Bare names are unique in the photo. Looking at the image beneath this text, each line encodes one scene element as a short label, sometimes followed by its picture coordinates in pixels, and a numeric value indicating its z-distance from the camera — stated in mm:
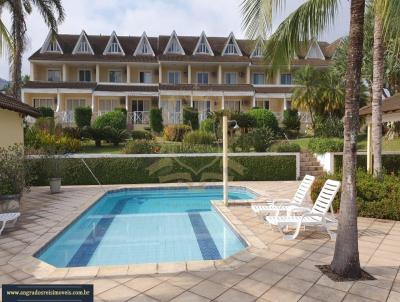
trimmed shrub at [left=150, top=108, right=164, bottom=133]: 26609
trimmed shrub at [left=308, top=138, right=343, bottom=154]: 16672
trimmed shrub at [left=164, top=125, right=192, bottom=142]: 23016
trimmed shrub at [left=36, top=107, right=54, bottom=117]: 26988
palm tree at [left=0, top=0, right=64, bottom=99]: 18797
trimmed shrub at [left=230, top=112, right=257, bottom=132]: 26312
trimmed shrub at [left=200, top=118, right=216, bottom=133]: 23344
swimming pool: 6992
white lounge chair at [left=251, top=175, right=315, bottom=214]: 8539
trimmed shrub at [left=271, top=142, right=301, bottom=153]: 17641
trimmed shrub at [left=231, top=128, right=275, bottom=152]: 18500
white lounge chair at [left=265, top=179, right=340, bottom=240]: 7023
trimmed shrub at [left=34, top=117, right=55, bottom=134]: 20844
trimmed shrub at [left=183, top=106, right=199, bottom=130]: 26359
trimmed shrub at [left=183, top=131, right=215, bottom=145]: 20000
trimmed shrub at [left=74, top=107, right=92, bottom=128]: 26188
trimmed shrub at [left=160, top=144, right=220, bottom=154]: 17719
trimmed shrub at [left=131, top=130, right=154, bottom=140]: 24469
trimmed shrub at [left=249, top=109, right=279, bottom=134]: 26984
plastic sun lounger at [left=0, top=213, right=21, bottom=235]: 7543
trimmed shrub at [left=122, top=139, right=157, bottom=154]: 17406
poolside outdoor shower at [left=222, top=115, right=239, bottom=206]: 10047
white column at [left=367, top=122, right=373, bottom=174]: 10930
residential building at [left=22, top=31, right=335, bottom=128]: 33531
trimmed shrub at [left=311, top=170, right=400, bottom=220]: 8555
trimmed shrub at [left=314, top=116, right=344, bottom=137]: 23438
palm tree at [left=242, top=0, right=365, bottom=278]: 4793
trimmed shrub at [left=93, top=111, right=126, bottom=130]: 24908
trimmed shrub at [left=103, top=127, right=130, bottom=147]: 23016
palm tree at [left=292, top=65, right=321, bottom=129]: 27078
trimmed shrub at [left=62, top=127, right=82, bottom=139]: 22966
